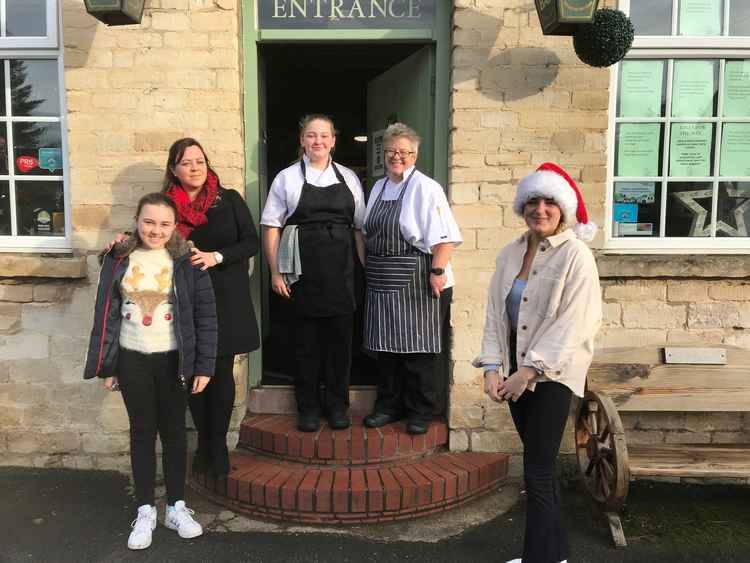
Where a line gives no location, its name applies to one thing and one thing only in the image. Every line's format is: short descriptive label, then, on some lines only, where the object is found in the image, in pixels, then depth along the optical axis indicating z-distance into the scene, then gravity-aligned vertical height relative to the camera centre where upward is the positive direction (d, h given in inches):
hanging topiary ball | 130.2 +39.5
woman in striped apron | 139.5 -9.7
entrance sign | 152.9 +51.2
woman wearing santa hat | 98.0 -16.9
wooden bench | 140.8 -36.1
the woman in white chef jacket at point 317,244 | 141.9 -4.6
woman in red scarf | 130.4 -6.6
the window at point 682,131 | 152.3 +23.4
